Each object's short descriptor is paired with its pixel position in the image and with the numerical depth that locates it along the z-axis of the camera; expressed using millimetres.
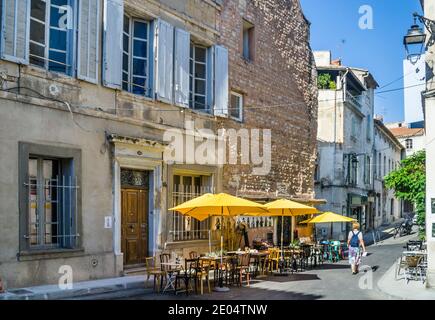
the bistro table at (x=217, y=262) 12222
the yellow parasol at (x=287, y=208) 15961
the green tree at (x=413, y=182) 18156
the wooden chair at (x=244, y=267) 13062
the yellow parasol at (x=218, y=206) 12195
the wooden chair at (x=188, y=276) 11305
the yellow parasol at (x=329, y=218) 18395
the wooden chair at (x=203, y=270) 11602
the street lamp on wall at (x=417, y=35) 12044
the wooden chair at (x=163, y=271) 11609
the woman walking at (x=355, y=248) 15383
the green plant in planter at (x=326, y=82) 30609
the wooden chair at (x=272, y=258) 15383
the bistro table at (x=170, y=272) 11500
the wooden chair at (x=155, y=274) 11655
